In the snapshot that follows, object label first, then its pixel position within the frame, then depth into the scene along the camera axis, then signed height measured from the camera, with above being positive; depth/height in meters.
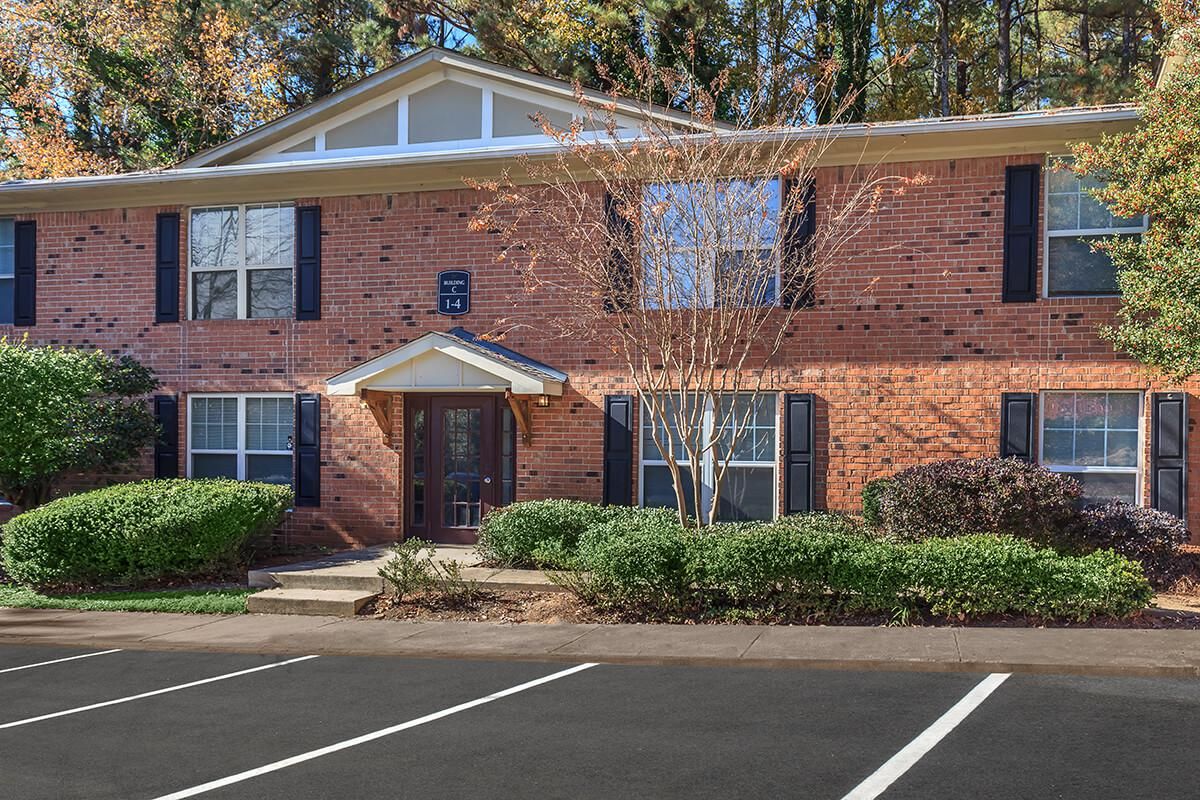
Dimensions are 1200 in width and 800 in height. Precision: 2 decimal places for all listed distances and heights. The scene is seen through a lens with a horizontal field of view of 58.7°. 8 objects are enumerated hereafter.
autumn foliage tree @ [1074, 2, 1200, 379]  10.98 +1.83
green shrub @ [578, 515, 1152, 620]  9.47 -1.81
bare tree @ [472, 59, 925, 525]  11.55 +1.58
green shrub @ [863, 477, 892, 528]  12.27 -1.44
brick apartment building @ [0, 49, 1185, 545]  12.62 +0.67
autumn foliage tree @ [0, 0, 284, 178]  25.27 +7.11
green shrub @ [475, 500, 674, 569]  12.18 -1.76
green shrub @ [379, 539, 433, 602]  11.24 -2.12
